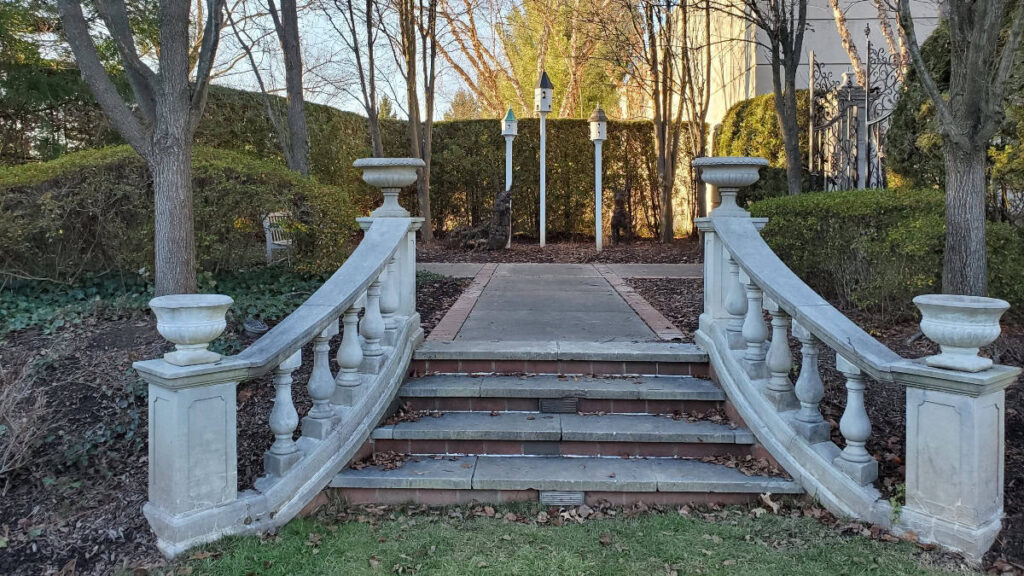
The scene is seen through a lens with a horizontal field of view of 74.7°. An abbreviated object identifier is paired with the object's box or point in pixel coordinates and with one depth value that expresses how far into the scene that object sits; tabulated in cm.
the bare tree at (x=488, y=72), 2205
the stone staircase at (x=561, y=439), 333
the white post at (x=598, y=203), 1203
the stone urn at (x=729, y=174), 420
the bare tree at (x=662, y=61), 1244
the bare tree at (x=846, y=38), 1101
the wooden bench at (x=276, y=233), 663
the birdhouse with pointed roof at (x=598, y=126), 1222
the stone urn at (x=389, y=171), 429
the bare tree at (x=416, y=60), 1211
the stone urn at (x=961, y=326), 250
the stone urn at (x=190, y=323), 266
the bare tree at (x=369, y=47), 1158
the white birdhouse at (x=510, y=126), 1265
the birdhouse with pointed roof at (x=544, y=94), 1240
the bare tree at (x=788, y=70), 796
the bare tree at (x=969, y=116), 424
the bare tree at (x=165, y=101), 474
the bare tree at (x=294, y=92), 901
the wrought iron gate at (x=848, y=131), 902
